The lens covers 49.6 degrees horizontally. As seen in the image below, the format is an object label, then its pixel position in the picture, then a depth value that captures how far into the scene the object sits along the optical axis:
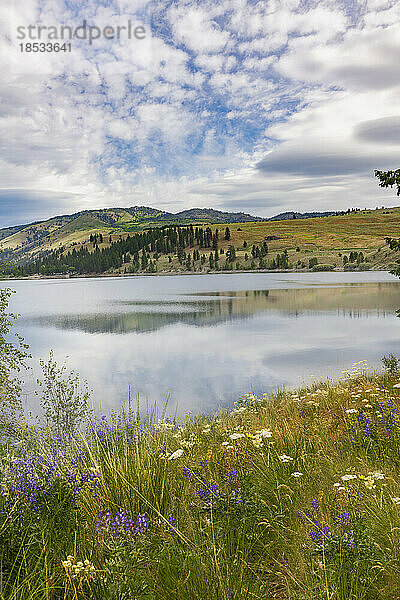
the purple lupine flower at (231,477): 5.07
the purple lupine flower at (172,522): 4.12
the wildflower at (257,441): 4.90
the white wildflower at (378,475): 4.31
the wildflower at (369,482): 4.10
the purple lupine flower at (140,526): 3.67
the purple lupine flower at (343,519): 3.97
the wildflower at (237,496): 4.35
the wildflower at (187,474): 5.11
